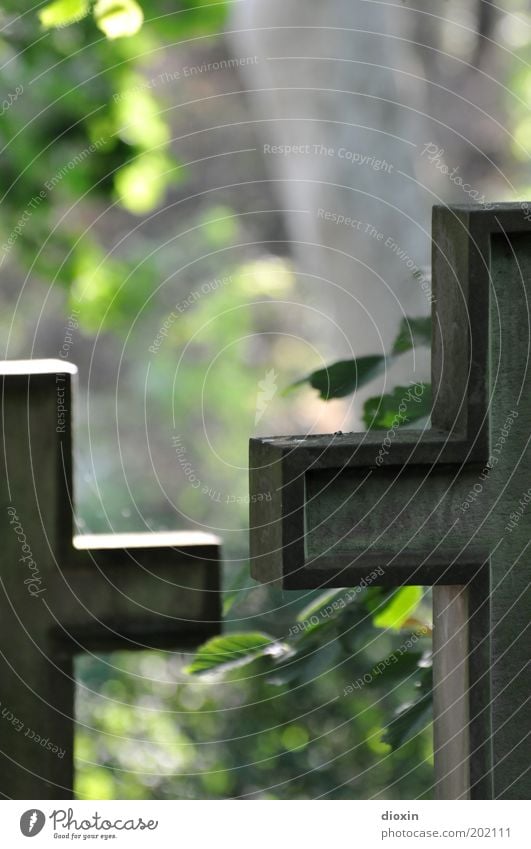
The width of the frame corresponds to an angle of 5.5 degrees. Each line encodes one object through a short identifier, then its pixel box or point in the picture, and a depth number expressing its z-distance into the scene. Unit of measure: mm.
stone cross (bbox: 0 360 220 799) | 7544
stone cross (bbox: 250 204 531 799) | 7265
